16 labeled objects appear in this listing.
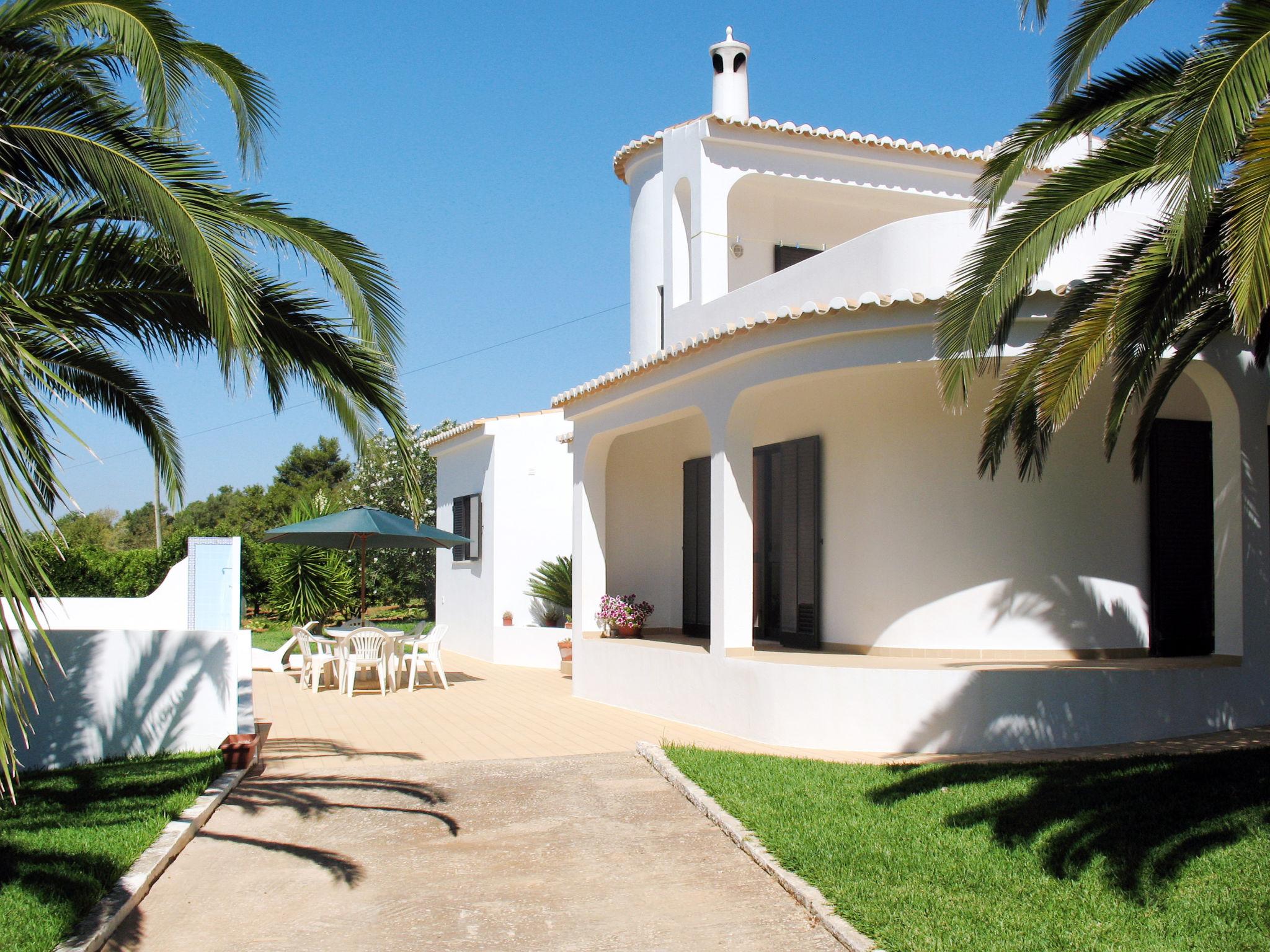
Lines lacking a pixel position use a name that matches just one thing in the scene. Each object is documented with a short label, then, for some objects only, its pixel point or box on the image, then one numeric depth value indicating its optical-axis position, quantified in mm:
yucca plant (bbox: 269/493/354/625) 22766
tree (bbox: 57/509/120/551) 40525
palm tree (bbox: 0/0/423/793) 6121
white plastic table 14211
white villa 9367
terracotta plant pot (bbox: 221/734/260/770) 8609
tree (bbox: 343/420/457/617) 27141
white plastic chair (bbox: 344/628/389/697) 14102
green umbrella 14883
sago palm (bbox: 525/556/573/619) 18109
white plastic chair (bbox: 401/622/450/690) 14520
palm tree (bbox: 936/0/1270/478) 4902
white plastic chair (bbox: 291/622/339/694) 14492
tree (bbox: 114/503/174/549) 65812
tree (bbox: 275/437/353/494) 52750
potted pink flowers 13492
